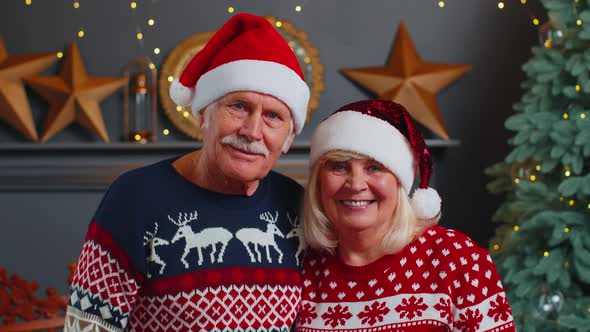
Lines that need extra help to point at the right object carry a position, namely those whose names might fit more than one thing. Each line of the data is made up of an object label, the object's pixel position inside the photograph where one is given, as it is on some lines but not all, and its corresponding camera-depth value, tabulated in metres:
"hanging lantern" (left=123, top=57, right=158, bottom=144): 3.78
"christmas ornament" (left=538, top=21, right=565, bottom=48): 3.02
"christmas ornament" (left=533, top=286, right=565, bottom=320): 2.93
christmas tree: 2.91
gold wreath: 3.79
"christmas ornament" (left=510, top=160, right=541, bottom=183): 3.16
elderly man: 1.68
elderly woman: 1.81
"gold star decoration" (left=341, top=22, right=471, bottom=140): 3.82
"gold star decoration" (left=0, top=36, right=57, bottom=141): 3.70
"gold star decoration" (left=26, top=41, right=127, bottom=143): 3.73
